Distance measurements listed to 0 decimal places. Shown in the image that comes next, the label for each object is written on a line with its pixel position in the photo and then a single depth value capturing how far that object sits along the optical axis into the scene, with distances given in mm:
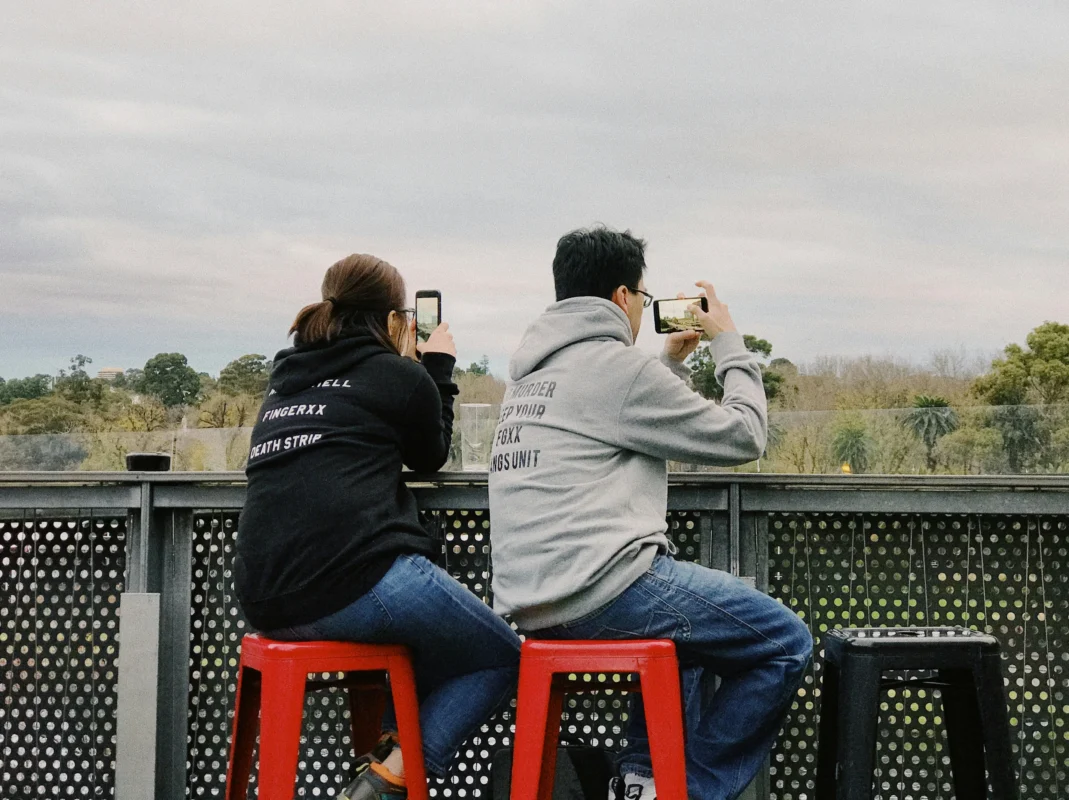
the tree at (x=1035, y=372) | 28172
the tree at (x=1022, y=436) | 22406
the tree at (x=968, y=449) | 20578
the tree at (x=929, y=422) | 20688
